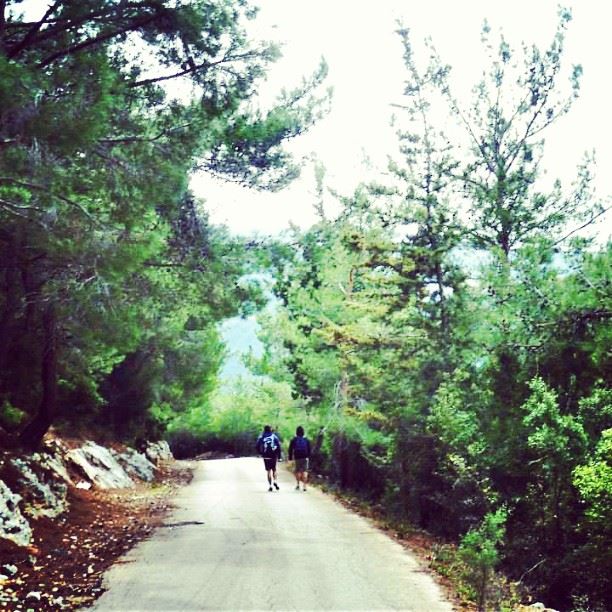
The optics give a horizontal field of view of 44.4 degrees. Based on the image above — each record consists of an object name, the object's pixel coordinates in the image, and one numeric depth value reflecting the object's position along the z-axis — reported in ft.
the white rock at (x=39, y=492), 40.29
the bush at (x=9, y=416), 50.44
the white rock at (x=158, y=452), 109.55
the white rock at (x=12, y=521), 32.99
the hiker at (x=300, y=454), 71.51
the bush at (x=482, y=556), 26.35
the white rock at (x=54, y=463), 47.90
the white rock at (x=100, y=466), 62.39
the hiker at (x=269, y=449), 69.72
